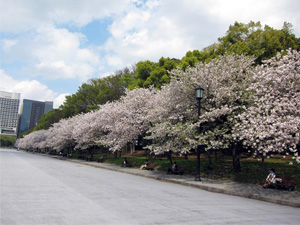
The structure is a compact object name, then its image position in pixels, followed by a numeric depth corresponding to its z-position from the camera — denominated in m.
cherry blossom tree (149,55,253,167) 16.03
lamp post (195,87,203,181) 15.27
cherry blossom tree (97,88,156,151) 26.50
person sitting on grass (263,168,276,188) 12.84
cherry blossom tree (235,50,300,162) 10.30
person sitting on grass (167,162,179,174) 19.39
